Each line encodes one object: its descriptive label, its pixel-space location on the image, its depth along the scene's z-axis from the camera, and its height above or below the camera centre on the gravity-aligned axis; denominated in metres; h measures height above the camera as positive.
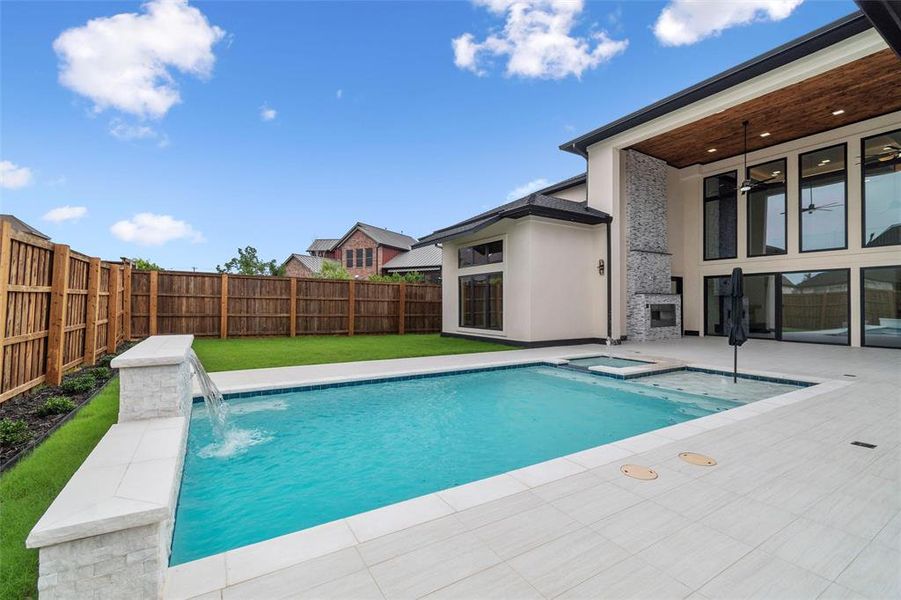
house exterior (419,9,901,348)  10.20 +2.53
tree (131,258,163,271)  14.26 +1.46
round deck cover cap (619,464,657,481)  2.91 -1.21
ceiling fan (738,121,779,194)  10.59 +3.41
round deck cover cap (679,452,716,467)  3.15 -1.20
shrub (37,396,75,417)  4.02 -1.08
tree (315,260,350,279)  24.56 +2.27
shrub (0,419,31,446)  3.25 -1.11
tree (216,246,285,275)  20.94 +2.11
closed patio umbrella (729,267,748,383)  6.46 -0.08
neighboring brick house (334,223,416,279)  28.80 +4.39
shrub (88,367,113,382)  5.73 -1.05
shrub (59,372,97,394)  4.93 -1.04
